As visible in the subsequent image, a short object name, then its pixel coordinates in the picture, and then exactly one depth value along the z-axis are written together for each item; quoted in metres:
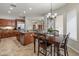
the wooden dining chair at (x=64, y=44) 1.16
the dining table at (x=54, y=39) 1.17
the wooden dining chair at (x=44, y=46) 1.23
